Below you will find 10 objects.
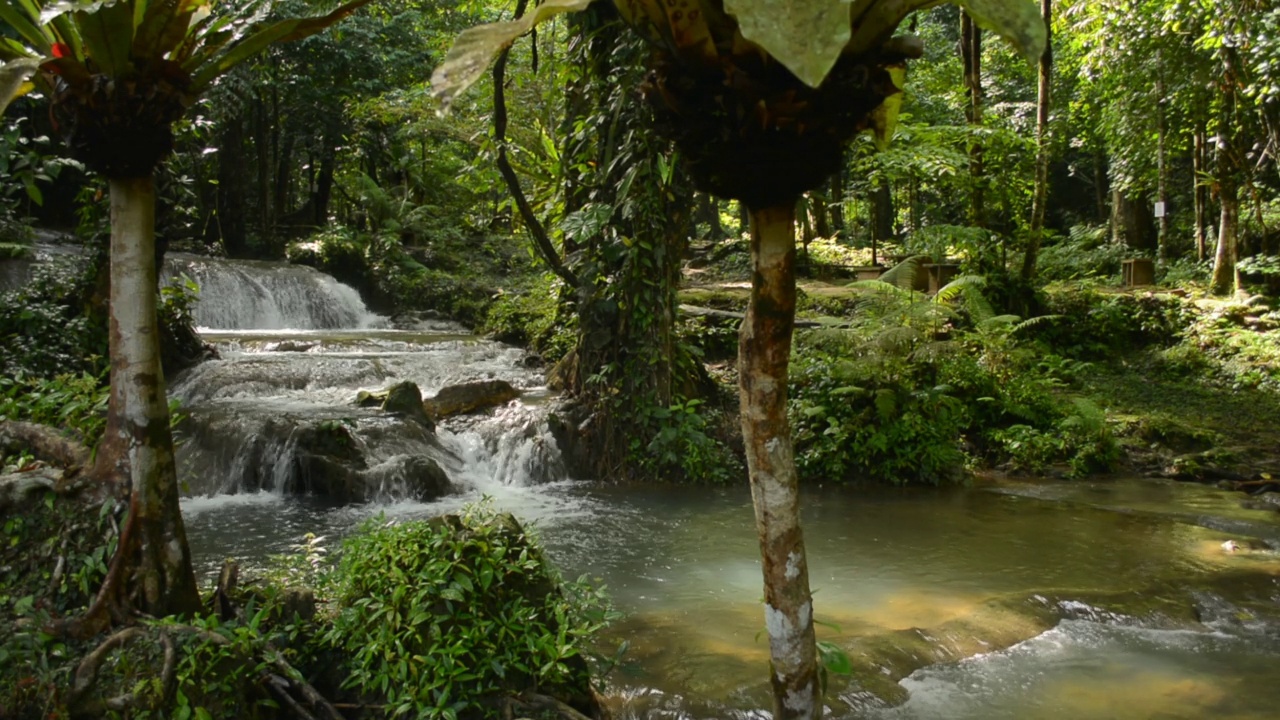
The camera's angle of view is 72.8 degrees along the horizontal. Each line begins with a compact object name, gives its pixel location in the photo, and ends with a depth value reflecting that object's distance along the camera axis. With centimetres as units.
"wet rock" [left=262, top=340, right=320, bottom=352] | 1213
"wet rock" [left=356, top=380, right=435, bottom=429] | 910
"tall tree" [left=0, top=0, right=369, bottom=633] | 298
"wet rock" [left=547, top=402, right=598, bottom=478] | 874
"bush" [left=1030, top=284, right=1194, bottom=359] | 1307
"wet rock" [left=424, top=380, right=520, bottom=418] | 979
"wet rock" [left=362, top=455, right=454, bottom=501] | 789
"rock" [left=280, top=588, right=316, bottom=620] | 334
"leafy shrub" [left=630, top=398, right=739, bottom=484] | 834
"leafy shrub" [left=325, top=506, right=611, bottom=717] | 293
